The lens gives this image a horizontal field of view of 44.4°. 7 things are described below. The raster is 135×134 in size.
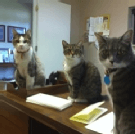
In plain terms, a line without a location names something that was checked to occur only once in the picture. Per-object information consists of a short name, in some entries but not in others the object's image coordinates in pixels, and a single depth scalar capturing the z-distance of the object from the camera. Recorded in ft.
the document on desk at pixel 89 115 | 1.85
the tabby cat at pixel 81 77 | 2.49
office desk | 1.80
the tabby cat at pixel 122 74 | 1.37
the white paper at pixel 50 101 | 2.27
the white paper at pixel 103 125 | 1.64
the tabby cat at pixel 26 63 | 2.81
